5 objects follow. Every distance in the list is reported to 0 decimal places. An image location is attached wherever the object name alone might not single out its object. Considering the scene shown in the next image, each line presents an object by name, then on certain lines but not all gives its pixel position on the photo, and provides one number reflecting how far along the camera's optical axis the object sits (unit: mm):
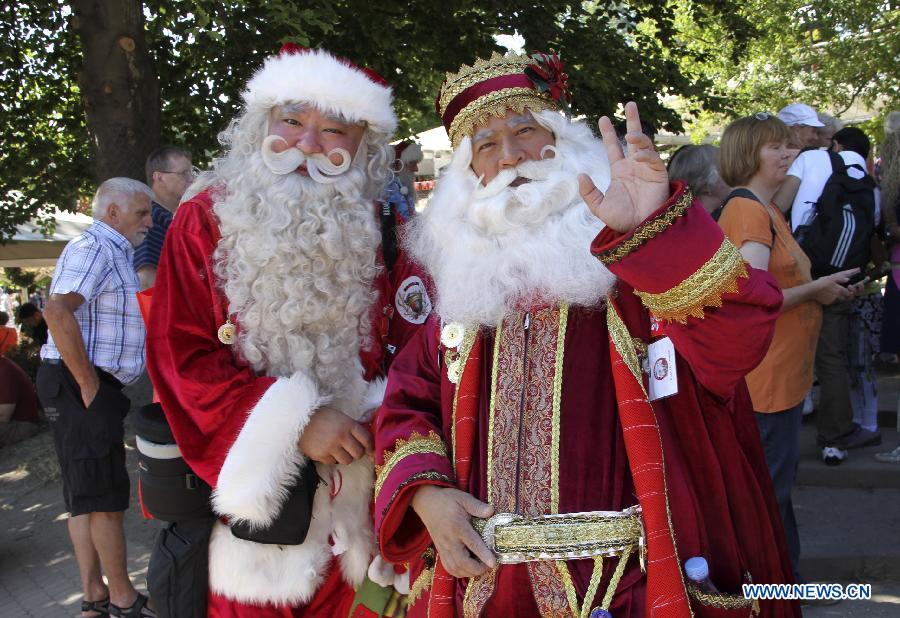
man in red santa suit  2484
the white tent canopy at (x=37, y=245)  11312
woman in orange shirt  3420
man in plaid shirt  4203
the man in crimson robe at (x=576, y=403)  1811
